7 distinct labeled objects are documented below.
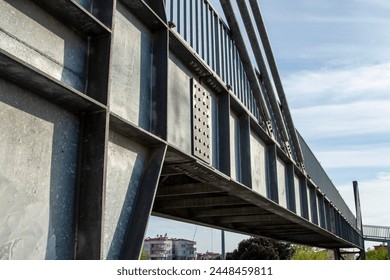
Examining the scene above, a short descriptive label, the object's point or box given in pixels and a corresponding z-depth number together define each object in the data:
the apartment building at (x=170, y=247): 150.79
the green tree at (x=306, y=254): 63.81
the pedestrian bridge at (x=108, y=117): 3.01
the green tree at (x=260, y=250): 53.47
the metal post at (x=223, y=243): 33.97
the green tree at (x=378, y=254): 77.62
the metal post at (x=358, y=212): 38.51
